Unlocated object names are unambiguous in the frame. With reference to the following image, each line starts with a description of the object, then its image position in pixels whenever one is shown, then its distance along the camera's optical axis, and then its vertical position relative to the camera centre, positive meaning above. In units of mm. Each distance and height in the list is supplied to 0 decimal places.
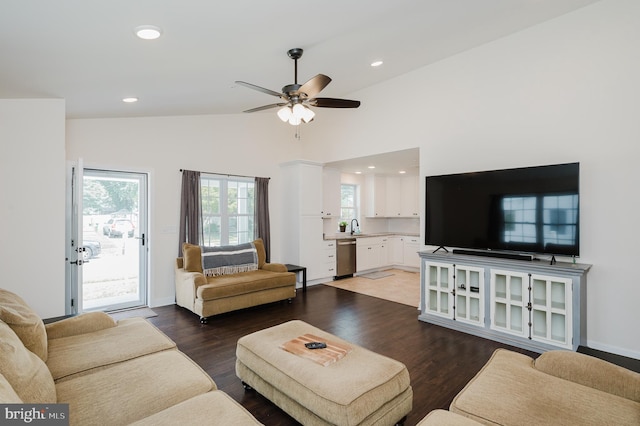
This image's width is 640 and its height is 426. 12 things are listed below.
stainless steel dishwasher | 7012 -958
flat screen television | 3477 +34
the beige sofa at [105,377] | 1523 -962
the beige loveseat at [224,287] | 4402 -1064
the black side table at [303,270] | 6066 -1073
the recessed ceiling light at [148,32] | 2289 +1314
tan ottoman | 1847 -1063
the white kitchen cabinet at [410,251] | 7828 -931
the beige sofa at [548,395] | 1557 -981
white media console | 3316 -988
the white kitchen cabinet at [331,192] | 7293 +478
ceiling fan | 3049 +1170
